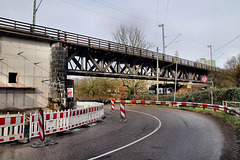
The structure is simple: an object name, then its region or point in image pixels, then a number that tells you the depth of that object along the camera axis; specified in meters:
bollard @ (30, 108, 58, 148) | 6.73
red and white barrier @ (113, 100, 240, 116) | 14.77
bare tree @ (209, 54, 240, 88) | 27.17
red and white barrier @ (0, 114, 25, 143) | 6.87
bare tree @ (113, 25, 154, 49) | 39.60
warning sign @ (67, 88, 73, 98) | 18.30
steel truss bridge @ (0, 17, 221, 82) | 16.42
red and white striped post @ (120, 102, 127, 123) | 12.38
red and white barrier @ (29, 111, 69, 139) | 7.72
